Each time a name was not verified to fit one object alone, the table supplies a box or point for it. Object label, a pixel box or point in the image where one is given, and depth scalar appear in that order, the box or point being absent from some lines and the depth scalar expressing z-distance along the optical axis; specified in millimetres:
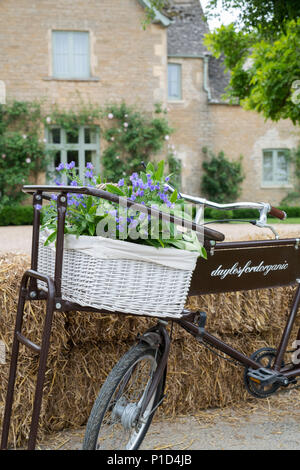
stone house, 16641
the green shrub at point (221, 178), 20281
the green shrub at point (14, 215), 15250
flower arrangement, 2178
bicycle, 2191
